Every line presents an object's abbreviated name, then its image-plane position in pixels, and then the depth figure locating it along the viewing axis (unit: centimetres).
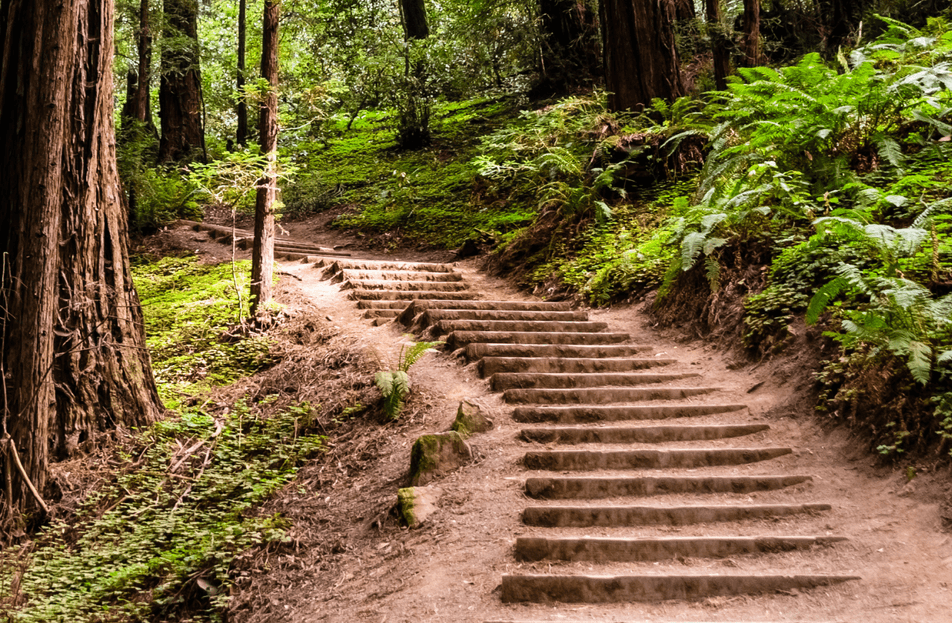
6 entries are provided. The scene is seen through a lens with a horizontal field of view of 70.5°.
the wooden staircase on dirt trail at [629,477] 409
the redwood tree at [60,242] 624
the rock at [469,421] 579
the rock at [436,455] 543
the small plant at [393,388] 656
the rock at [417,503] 505
